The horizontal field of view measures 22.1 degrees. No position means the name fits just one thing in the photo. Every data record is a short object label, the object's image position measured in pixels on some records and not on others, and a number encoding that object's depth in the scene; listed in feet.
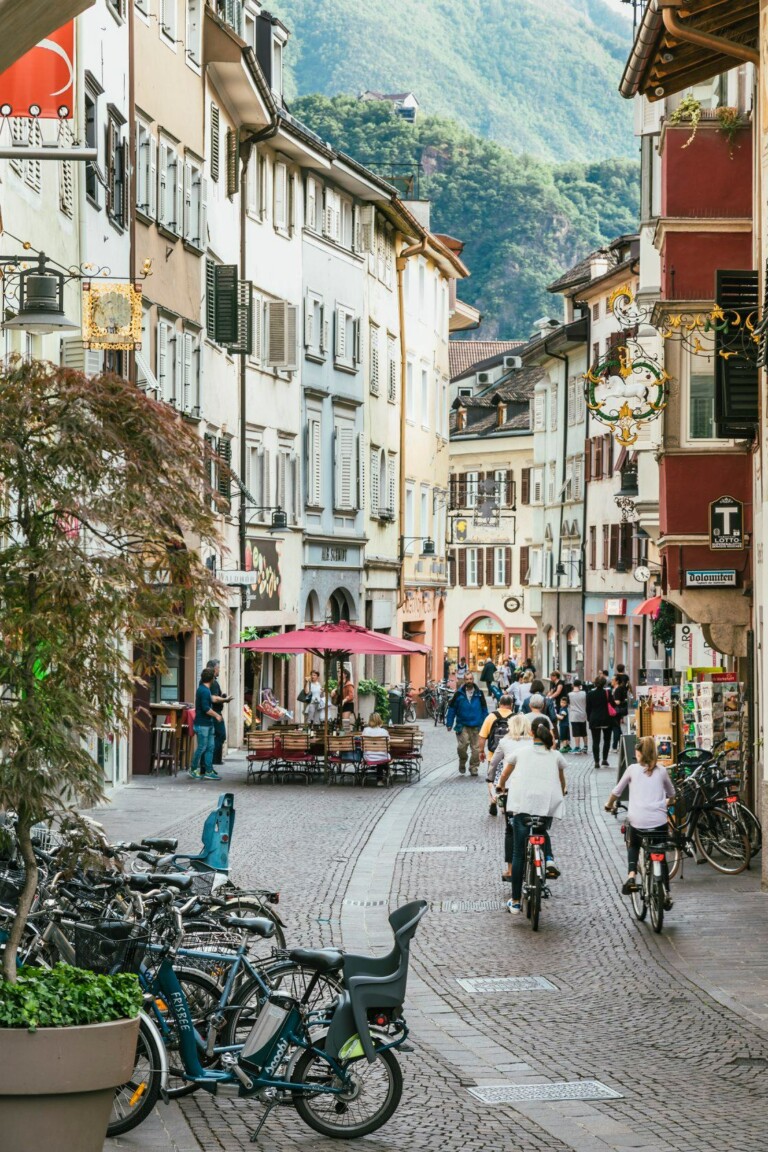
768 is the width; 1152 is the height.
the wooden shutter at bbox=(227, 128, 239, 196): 136.26
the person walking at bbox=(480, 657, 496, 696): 204.95
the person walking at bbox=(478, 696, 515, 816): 88.07
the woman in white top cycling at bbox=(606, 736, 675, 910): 56.08
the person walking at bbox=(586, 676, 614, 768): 123.21
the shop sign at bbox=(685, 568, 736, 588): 82.53
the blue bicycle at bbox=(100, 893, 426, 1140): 30.30
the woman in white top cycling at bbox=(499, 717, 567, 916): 56.65
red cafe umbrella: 111.24
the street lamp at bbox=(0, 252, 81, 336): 47.44
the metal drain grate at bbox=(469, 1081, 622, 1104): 33.68
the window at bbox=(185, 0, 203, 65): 120.37
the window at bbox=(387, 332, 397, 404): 192.65
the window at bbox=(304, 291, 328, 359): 159.53
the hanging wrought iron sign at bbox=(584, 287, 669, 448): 72.54
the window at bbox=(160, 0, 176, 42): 112.98
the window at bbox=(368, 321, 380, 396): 182.70
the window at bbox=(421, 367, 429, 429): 212.43
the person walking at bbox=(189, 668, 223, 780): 106.52
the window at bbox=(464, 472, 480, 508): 298.97
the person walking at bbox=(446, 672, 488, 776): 113.29
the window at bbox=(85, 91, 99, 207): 87.56
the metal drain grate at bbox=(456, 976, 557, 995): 45.03
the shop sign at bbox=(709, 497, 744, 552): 80.28
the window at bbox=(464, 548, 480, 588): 306.76
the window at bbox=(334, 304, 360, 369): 169.48
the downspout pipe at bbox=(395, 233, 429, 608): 195.31
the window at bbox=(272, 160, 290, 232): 151.43
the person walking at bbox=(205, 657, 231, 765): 107.55
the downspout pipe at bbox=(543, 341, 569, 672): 242.37
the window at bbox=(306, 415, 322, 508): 159.80
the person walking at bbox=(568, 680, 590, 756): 133.18
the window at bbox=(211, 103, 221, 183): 129.39
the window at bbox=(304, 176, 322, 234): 160.66
